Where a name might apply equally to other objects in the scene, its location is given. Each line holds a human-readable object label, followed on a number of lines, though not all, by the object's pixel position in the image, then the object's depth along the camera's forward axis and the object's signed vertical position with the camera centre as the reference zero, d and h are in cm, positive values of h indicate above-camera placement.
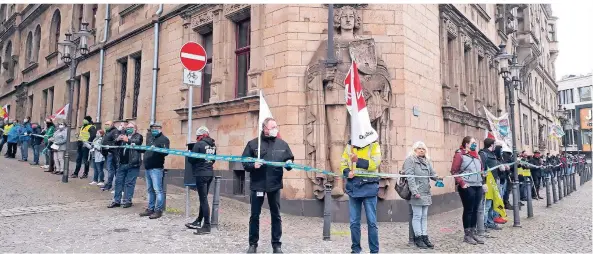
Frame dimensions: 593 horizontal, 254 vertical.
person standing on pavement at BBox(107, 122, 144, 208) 791 -27
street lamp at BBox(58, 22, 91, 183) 1190 +322
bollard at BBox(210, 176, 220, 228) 661 -83
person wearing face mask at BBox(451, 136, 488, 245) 659 -51
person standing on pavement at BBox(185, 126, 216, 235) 643 -27
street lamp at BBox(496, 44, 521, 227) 840 +192
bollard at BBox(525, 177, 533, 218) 975 -119
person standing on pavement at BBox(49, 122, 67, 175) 1227 +23
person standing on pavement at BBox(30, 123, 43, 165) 1464 +51
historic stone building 884 +214
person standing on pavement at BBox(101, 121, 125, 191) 897 +9
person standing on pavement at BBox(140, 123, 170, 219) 727 -33
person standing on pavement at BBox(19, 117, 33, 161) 1554 +67
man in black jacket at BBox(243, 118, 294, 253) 535 -31
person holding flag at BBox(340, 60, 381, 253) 532 -18
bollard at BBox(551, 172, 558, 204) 1267 -106
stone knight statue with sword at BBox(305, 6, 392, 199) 877 +112
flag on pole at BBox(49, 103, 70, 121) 1449 +145
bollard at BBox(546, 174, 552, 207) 1181 -115
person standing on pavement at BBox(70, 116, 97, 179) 1151 +34
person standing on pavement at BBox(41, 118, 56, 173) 1274 +33
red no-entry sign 699 +177
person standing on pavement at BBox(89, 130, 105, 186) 1065 -17
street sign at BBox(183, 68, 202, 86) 704 +138
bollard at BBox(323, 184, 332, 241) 660 -104
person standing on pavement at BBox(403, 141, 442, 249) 617 -50
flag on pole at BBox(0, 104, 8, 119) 1931 +190
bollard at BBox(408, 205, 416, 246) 637 -123
